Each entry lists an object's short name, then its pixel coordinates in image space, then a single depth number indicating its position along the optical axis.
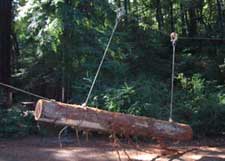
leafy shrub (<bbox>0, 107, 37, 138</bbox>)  9.86
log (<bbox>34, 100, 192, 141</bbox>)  5.51
